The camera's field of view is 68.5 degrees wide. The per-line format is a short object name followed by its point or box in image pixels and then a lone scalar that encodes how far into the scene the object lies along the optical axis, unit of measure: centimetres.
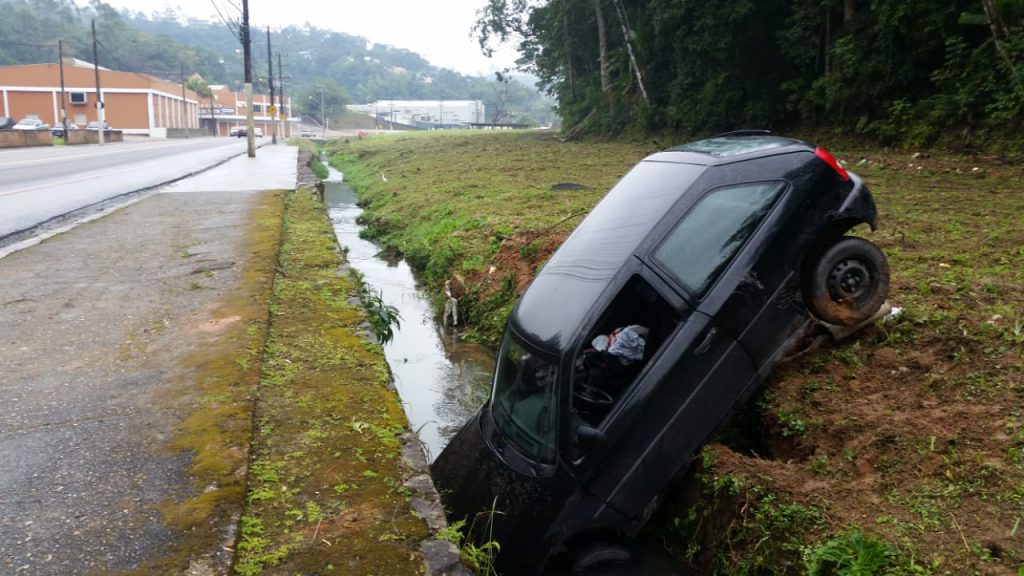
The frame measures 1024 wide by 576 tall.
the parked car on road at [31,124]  4661
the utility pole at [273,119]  5017
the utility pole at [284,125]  7394
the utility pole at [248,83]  2909
